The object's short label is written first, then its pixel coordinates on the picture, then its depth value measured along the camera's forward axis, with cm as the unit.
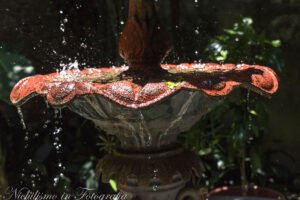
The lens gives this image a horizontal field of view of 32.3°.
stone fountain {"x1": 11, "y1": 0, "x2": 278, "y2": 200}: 156
